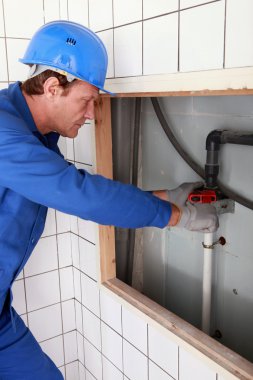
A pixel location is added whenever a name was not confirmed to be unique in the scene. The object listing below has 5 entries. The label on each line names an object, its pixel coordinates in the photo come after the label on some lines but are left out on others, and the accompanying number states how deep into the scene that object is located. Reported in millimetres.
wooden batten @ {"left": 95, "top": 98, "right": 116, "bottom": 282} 1579
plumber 1011
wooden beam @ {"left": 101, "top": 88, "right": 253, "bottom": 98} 970
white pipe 1459
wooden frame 1164
